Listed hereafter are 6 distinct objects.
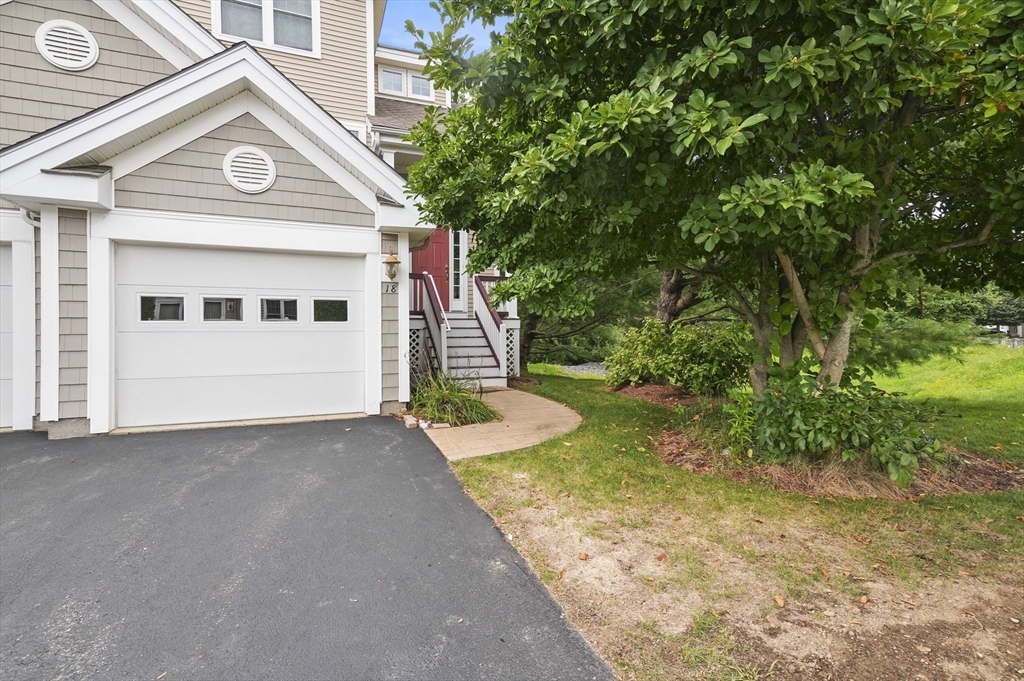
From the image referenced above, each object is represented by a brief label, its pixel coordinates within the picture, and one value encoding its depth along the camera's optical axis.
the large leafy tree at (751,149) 2.74
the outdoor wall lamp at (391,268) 6.47
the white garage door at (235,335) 5.67
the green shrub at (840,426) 3.72
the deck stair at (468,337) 8.48
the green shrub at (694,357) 7.86
